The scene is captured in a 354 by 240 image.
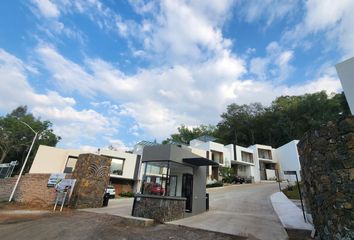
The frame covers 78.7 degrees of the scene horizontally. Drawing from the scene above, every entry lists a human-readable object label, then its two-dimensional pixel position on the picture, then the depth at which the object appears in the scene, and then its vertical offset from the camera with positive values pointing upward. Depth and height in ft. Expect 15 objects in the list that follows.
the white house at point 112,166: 88.12 +10.72
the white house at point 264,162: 142.31 +27.91
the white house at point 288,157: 122.83 +28.80
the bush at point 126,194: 96.85 -0.22
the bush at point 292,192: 62.87 +4.77
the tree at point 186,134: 182.70 +52.06
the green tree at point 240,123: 179.73 +62.52
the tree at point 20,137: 118.93 +26.93
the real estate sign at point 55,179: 55.03 +2.15
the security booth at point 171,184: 38.58 +2.62
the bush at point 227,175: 118.83 +14.46
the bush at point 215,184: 104.63 +7.69
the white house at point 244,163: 140.46 +24.77
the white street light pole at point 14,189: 56.77 -1.36
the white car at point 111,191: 84.19 +0.51
